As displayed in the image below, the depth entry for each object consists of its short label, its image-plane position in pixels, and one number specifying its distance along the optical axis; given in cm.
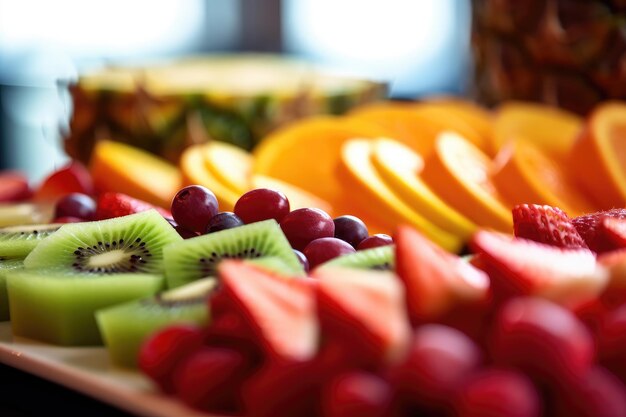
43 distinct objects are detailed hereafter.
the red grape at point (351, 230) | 80
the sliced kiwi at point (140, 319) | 59
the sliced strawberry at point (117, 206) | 87
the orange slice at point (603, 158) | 112
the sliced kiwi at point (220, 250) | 67
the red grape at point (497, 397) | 44
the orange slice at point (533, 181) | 107
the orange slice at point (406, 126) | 138
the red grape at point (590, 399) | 46
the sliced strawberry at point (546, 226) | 70
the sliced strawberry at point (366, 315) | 48
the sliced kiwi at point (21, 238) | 80
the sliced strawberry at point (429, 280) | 52
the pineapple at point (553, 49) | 141
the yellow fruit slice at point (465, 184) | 103
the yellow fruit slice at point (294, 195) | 112
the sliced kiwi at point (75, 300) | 66
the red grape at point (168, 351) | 54
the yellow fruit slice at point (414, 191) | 103
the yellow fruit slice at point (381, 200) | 102
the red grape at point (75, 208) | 101
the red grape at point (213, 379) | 52
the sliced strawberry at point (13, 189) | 131
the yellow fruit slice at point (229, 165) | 116
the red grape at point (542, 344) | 46
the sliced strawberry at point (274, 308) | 49
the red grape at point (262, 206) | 79
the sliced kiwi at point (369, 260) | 65
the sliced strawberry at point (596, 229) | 69
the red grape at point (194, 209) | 79
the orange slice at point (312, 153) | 128
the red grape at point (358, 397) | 46
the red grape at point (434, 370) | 46
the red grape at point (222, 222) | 76
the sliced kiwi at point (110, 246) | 72
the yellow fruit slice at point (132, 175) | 125
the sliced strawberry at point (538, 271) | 52
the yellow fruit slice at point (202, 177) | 110
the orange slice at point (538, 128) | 135
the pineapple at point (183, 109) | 149
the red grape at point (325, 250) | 71
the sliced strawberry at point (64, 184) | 128
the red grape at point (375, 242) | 75
